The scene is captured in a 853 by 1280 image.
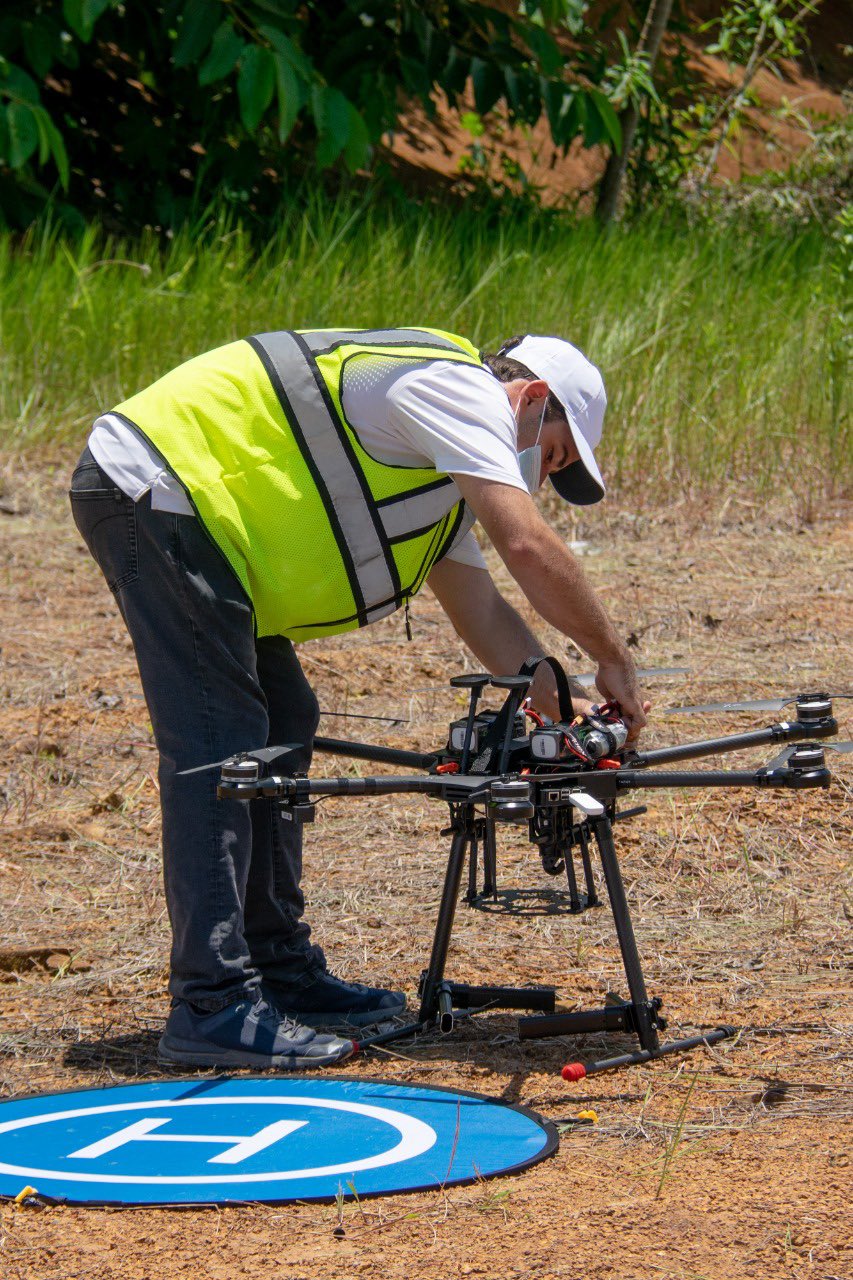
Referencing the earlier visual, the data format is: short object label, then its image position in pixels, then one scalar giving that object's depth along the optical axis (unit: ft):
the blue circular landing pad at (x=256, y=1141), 17.93
